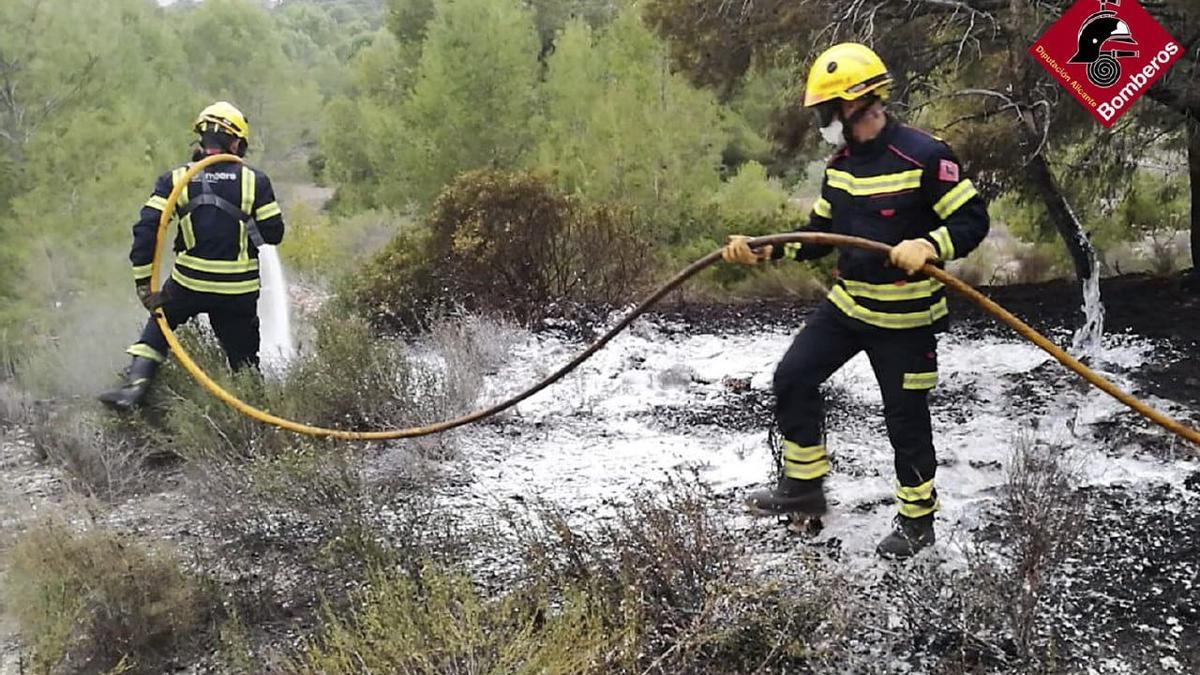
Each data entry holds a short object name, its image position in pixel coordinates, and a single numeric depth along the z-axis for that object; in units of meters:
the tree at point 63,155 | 10.05
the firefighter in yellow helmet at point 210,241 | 4.56
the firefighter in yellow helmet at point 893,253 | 2.99
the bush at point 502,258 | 6.93
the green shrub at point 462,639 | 2.19
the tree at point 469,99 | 12.02
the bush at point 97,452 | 4.21
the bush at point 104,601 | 2.88
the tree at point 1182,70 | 5.39
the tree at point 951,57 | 5.49
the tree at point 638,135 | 9.62
